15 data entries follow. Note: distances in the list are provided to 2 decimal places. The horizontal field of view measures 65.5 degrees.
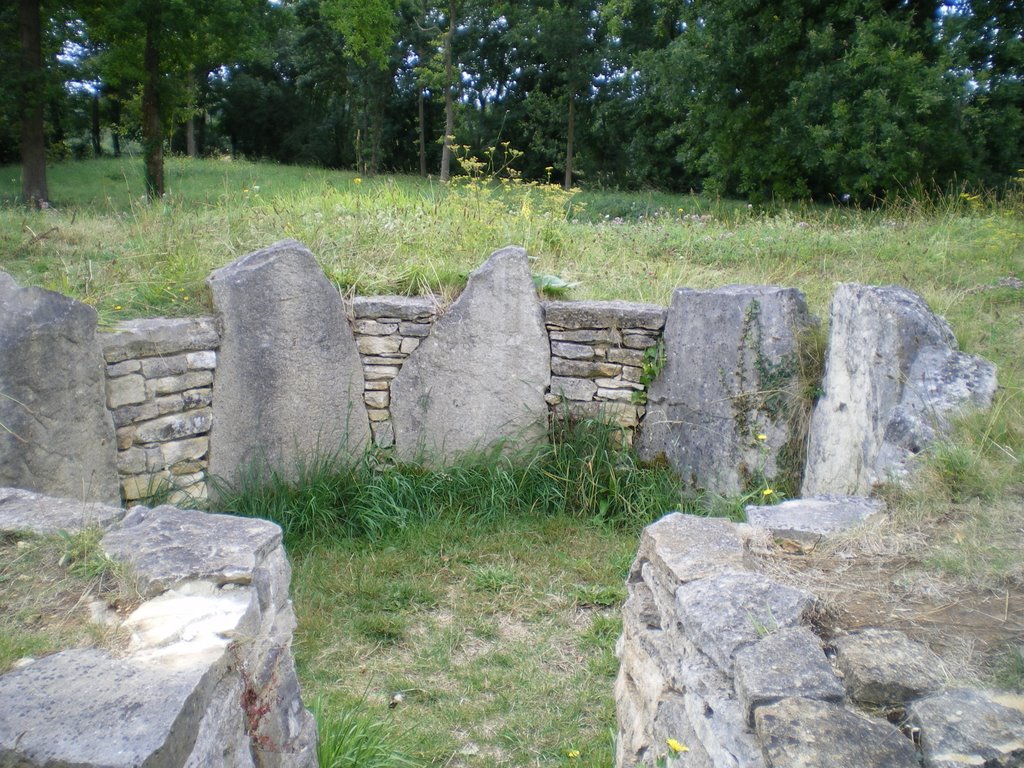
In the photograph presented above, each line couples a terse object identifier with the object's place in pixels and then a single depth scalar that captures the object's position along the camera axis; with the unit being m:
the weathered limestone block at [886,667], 1.77
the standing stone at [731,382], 4.36
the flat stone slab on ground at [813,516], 2.67
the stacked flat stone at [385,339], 4.71
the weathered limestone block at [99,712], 1.46
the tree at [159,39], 10.15
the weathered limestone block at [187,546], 2.10
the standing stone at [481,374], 4.73
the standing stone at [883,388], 3.34
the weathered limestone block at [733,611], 2.00
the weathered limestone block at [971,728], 1.55
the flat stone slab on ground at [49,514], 2.38
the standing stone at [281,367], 4.35
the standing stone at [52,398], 3.49
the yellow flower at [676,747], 2.02
